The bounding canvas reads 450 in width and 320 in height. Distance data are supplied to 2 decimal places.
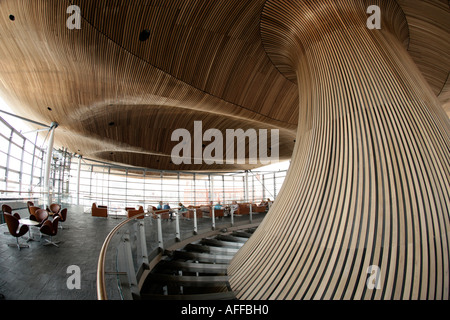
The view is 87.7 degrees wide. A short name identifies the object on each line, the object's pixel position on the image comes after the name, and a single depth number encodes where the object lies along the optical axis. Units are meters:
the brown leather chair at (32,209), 6.63
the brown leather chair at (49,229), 4.39
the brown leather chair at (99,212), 10.81
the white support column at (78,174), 16.32
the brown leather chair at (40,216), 5.50
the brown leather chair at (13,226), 4.11
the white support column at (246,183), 23.29
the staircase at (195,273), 3.77
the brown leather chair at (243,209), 9.41
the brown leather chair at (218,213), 8.21
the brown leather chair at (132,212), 10.52
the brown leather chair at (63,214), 6.63
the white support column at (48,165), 10.14
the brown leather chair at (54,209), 7.84
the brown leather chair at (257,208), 10.43
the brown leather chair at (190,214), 6.50
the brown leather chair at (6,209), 5.76
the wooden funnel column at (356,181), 2.32
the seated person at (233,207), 8.81
